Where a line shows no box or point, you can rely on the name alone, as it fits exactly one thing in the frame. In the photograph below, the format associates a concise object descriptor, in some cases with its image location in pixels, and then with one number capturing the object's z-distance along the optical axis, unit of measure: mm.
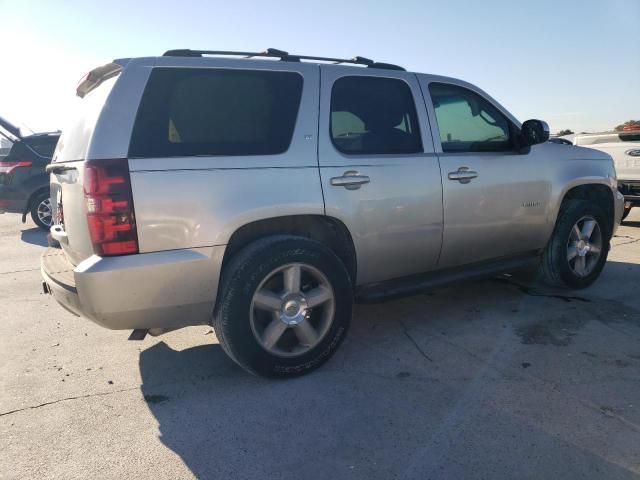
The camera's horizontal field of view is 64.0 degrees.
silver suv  2768
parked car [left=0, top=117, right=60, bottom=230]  9297
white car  7996
